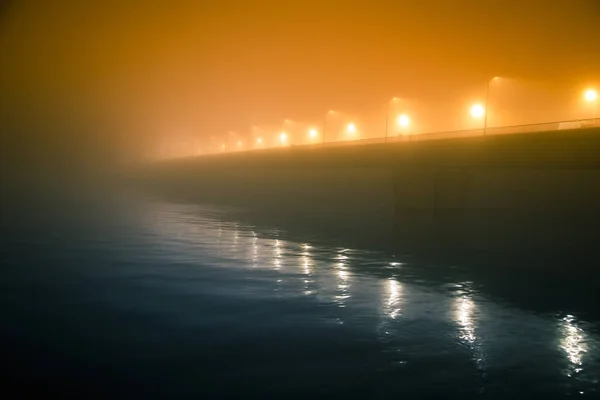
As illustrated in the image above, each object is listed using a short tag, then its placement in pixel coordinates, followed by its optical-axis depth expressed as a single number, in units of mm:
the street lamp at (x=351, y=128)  105931
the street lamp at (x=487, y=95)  62750
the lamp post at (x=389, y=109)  81100
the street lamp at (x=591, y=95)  53188
